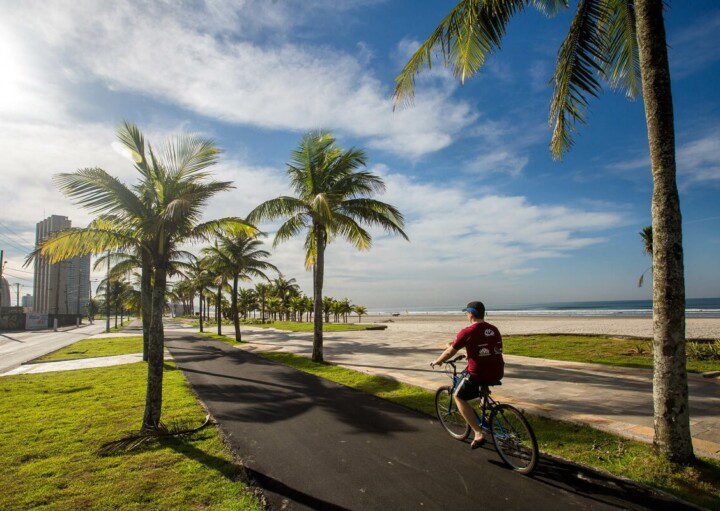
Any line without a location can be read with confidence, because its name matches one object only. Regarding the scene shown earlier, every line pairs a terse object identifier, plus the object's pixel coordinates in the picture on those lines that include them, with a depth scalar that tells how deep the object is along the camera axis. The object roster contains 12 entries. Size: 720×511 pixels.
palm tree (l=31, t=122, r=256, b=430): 6.33
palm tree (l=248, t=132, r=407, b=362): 14.02
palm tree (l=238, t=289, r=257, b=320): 64.00
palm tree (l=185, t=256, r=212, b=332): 33.88
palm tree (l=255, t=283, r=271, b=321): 65.50
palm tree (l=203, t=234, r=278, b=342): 25.69
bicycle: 4.25
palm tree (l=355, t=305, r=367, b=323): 58.38
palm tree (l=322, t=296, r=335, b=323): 56.51
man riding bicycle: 4.61
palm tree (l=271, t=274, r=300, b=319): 65.62
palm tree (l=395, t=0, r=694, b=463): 4.40
